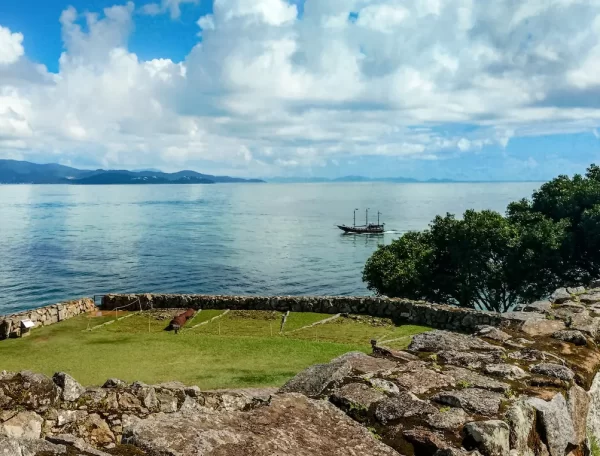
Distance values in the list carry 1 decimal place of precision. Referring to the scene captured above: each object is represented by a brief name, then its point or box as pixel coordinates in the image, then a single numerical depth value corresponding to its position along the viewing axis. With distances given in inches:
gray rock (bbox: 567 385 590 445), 211.5
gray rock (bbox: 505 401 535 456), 175.6
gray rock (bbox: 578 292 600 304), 398.3
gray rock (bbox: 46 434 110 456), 139.2
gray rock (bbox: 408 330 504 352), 265.1
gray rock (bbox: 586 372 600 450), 240.4
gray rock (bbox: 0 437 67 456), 131.0
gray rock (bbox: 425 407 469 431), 175.0
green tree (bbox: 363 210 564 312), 1196.5
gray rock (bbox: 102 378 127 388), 260.6
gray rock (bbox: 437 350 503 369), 239.8
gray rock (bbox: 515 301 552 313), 376.6
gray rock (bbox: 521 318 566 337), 296.4
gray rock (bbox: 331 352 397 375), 223.5
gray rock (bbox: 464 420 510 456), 163.6
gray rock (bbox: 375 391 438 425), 182.1
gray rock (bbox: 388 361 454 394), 207.2
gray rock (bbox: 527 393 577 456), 188.9
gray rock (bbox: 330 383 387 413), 189.0
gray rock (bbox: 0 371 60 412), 218.4
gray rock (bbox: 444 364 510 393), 207.3
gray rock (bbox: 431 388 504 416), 186.4
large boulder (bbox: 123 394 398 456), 149.5
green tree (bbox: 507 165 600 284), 1187.3
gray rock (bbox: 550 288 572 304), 407.2
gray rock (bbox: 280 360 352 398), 208.8
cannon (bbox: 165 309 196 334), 796.6
